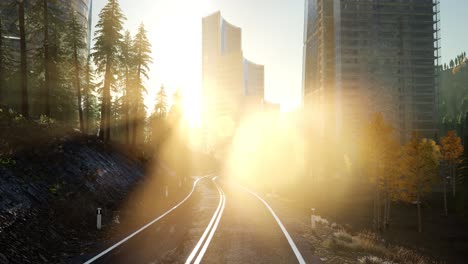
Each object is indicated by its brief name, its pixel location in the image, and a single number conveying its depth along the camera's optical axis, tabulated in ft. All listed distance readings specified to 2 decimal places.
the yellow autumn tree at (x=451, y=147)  140.36
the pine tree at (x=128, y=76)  134.22
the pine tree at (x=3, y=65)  101.69
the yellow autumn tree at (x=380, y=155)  103.86
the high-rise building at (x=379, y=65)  351.87
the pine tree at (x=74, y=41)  117.60
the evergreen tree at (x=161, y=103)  204.73
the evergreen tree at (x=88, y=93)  137.67
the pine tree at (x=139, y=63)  137.49
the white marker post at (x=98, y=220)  44.73
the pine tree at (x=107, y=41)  110.32
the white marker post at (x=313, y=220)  49.94
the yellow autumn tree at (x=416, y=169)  109.70
